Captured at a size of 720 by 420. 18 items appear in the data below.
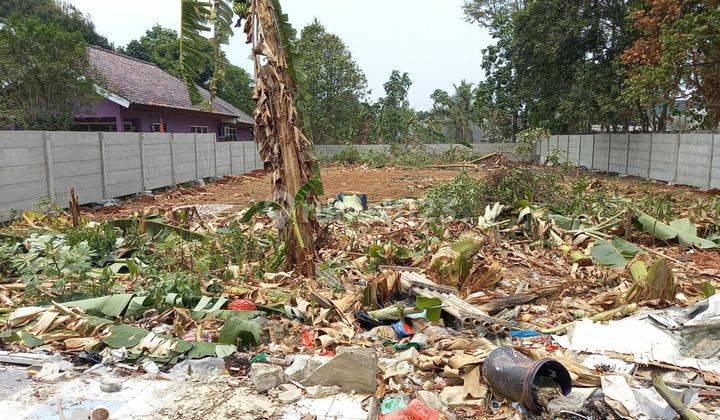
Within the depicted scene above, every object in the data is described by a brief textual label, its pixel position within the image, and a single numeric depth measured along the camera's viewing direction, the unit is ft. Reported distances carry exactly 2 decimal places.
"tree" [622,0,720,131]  42.29
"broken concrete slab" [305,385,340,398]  10.64
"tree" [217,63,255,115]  116.88
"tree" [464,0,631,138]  64.18
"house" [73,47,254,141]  59.47
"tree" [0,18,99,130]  44.55
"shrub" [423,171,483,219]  28.58
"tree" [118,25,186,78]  111.24
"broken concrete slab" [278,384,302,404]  10.41
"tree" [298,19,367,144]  96.07
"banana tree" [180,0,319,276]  20.40
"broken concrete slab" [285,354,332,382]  11.17
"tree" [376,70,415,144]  107.39
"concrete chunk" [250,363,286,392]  10.77
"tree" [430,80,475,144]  113.60
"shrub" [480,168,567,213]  28.53
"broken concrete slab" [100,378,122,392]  10.79
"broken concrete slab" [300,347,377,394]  10.77
